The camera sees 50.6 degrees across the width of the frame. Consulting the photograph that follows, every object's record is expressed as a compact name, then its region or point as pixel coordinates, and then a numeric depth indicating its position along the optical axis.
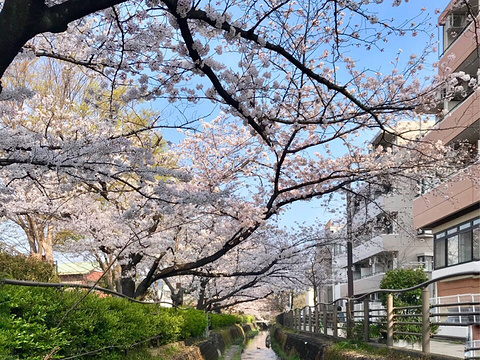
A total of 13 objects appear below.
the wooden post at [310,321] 21.54
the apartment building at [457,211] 15.88
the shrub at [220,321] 27.53
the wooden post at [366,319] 11.77
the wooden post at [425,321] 7.96
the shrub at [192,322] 14.68
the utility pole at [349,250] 17.73
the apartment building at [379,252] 20.93
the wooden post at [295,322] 28.92
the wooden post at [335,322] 15.30
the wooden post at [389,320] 10.02
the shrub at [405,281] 14.55
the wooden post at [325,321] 17.81
